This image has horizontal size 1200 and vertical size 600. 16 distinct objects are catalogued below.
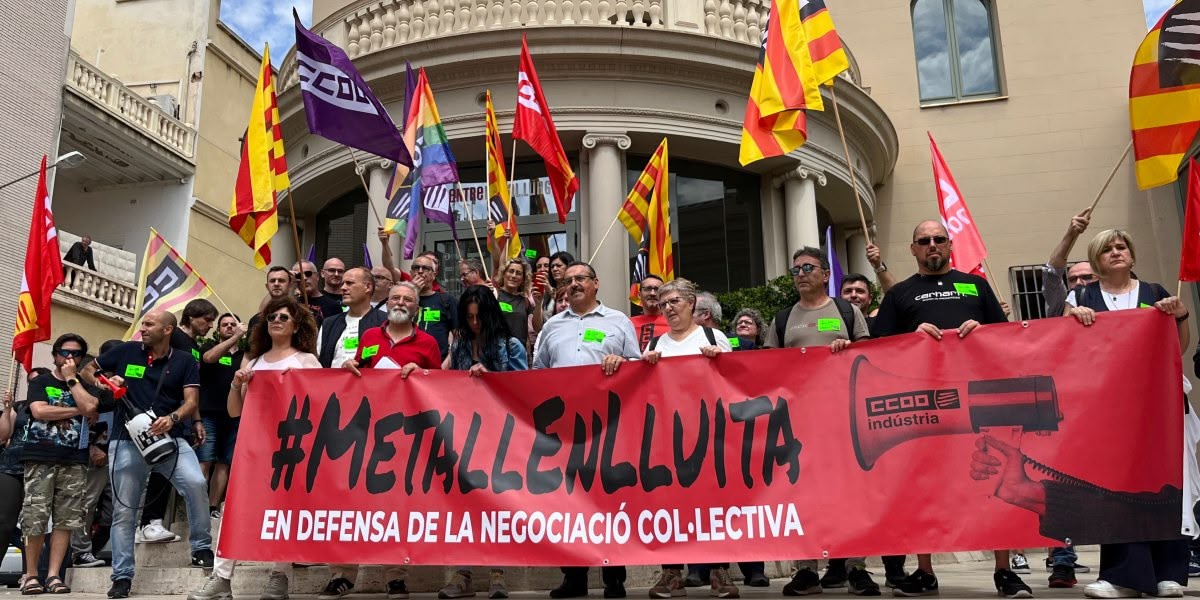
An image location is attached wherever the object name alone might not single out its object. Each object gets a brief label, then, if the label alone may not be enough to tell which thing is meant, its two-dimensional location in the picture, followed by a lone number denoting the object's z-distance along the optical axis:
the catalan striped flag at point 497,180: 10.70
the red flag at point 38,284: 9.03
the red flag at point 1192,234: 6.30
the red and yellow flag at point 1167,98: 6.55
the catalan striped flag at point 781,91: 7.96
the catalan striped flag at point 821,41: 8.08
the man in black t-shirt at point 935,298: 5.55
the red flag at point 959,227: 10.45
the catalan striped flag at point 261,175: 8.42
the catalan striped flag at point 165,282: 10.07
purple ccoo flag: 8.53
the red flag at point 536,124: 10.68
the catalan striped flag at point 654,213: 11.67
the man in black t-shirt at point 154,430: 6.45
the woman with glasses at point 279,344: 6.16
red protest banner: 4.94
